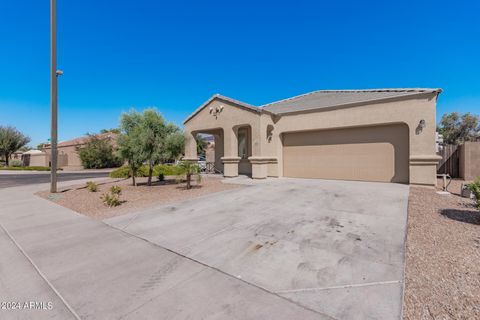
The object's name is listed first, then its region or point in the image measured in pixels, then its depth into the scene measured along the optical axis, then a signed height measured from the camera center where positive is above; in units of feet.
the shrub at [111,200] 24.22 -4.75
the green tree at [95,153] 96.07 +2.02
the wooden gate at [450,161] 41.24 -0.27
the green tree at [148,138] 35.06 +3.21
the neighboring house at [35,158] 115.05 -0.46
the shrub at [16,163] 118.49 -3.22
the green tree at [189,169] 33.81 -1.72
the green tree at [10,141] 104.62 +8.14
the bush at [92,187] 33.96 -4.60
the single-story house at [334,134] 32.68 +4.49
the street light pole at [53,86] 32.12 +10.71
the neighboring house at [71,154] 105.70 +1.73
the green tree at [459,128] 96.01 +14.30
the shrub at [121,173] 54.46 -3.81
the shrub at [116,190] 25.98 -3.90
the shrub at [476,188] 16.65 -2.26
